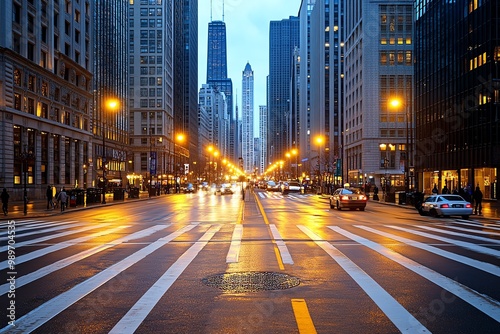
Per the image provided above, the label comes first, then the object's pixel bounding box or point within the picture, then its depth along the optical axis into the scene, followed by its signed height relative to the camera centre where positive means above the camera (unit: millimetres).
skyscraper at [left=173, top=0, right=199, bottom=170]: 146000 +36655
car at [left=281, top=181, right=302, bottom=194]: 75175 -1747
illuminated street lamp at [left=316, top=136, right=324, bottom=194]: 75281 -455
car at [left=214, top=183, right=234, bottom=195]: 75312 -2074
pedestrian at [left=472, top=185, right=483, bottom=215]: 30438 -1330
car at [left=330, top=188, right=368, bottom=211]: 35000 -1747
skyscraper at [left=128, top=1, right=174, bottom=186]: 122062 +25747
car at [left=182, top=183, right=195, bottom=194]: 91312 -2294
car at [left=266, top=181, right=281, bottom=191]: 92688 -1831
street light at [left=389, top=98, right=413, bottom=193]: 42694 +687
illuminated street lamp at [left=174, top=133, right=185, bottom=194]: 139288 +11380
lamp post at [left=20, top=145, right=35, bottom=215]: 32969 +1414
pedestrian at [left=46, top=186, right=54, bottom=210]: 35534 -1450
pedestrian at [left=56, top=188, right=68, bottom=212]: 34425 -1501
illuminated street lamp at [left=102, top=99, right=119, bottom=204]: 46844 +7395
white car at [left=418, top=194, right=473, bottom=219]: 27067 -1757
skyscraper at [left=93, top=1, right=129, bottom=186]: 89250 +19900
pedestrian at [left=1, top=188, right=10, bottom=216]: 30781 -1501
